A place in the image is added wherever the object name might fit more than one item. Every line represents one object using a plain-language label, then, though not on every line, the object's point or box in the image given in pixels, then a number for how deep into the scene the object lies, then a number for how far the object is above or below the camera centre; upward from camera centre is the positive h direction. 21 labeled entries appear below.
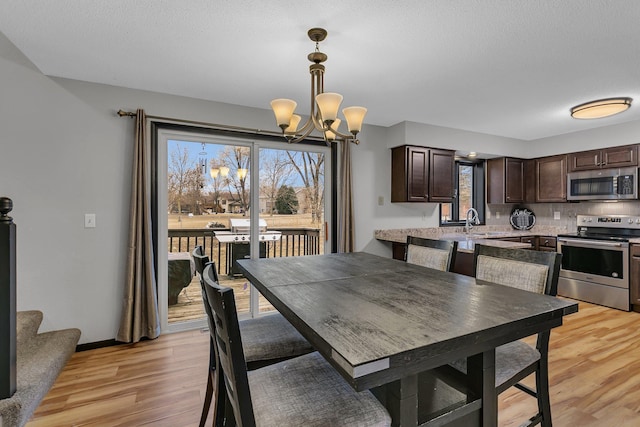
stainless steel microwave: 4.00 +0.39
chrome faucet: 4.87 -0.10
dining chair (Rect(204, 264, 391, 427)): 0.98 -0.64
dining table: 0.91 -0.37
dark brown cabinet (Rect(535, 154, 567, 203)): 4.71 +0.53
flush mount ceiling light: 3.17 +1.09
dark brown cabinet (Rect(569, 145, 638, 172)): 4.00 +0.74
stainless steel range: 3.81 -0.58
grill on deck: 3.52 -0.26
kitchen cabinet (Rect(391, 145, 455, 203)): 4.08 +0.52
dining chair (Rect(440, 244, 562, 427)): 1.44 -0.40
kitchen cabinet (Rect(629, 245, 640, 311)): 3.70 -0.73
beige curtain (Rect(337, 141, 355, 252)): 3.83 +0.09
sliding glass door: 3.24 +0.07
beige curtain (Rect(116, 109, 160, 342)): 2.84 -0.44
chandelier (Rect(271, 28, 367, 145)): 1.86 +0.65
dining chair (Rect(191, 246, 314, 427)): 1.55 -0.66
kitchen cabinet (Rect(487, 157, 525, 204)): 5.04 +0.54
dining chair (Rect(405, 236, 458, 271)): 2.20 -0.28
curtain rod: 2.88 +0.91
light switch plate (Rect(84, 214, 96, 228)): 2.80 -0.05
